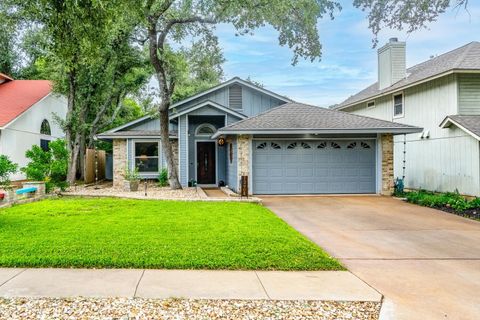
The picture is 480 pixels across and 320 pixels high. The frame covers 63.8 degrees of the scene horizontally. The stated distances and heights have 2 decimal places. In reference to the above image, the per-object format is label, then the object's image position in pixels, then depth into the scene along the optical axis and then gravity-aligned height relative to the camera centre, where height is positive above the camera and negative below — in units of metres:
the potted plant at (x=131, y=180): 16.42 -0.90
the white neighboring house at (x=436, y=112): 13.61 +1.83
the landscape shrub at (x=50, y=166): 14.61 -0.20
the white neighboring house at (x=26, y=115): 19.25 +2.50
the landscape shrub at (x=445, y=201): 11.68 -1.43
